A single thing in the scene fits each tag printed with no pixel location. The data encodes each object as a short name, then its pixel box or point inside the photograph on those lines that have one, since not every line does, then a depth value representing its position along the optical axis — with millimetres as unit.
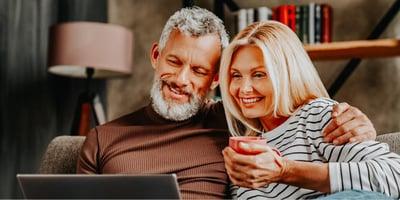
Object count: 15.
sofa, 1810
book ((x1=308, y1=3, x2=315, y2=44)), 3023
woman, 1278
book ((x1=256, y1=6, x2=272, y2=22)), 3145
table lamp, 3111
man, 1667
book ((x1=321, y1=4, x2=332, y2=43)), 3037
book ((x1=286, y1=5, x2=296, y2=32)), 3078
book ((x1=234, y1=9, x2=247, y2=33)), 3195
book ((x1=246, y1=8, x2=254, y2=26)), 3172
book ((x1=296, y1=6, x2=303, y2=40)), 3047
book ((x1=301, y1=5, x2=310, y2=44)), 3031
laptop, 1102
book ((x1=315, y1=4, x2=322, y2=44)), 3035
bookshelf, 2850
